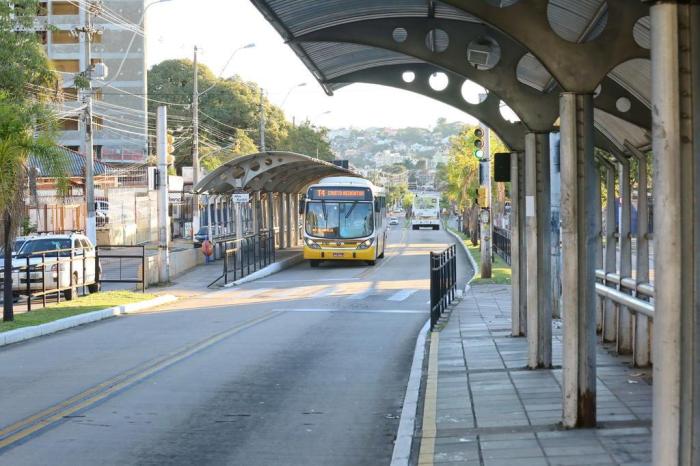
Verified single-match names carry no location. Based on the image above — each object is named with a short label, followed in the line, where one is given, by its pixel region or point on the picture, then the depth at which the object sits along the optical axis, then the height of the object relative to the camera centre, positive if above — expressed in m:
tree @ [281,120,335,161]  87.00 +6.49
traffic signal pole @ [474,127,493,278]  29.30 +0.24
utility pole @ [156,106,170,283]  30.44 +1.04
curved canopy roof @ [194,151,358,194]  36.44 +1.70
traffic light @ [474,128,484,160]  26.91 +1.86
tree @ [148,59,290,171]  86.19 +9.94
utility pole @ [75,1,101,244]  33.91 +2.63
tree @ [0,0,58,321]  18.66 +2.75
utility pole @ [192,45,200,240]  43.75 +3.51
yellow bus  38.38 -0.33
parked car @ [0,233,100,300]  24.56 -1.22
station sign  35.94 +0.63
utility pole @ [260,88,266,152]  52.19 +5.36
